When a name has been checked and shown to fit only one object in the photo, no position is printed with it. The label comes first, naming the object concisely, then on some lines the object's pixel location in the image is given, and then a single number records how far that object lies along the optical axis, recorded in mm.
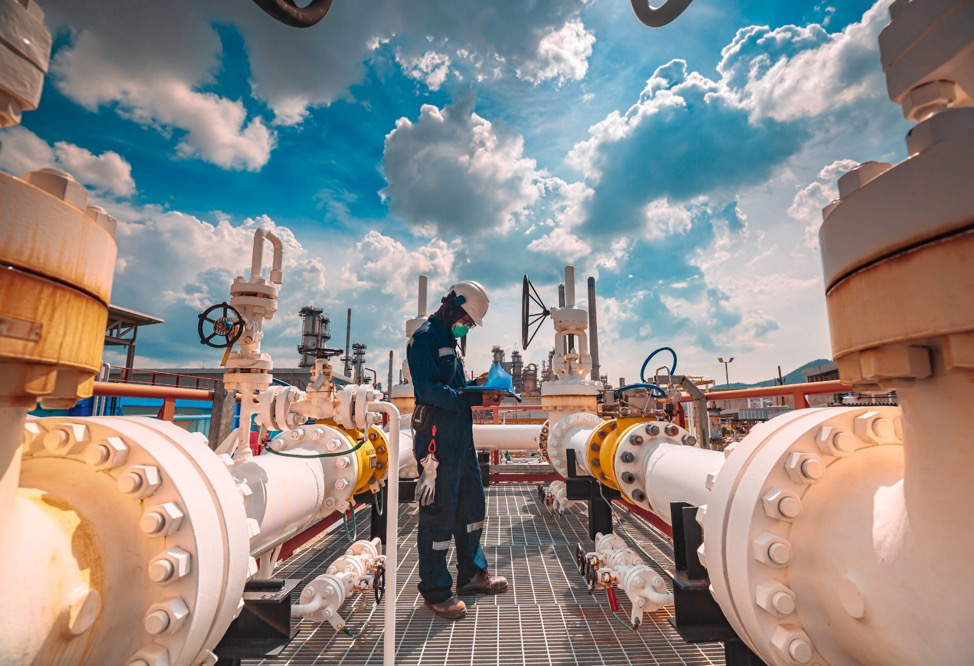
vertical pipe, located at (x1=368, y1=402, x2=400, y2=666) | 1216
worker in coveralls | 2240
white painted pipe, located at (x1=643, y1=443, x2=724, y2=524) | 1695
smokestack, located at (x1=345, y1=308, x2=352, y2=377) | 24281
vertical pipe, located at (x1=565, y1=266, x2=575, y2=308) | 5246
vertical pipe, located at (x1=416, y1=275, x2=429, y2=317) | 6133
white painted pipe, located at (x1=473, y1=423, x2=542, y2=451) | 5402
